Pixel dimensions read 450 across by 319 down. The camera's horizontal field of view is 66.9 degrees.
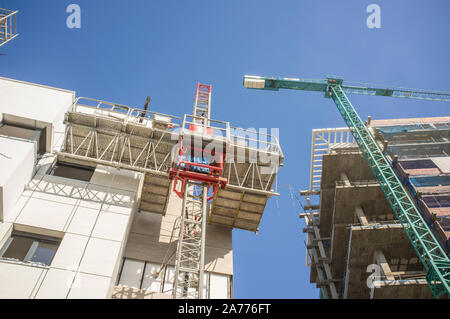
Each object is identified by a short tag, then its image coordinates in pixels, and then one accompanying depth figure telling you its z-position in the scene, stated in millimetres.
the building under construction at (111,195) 15633
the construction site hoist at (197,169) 18938
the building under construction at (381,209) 25562
